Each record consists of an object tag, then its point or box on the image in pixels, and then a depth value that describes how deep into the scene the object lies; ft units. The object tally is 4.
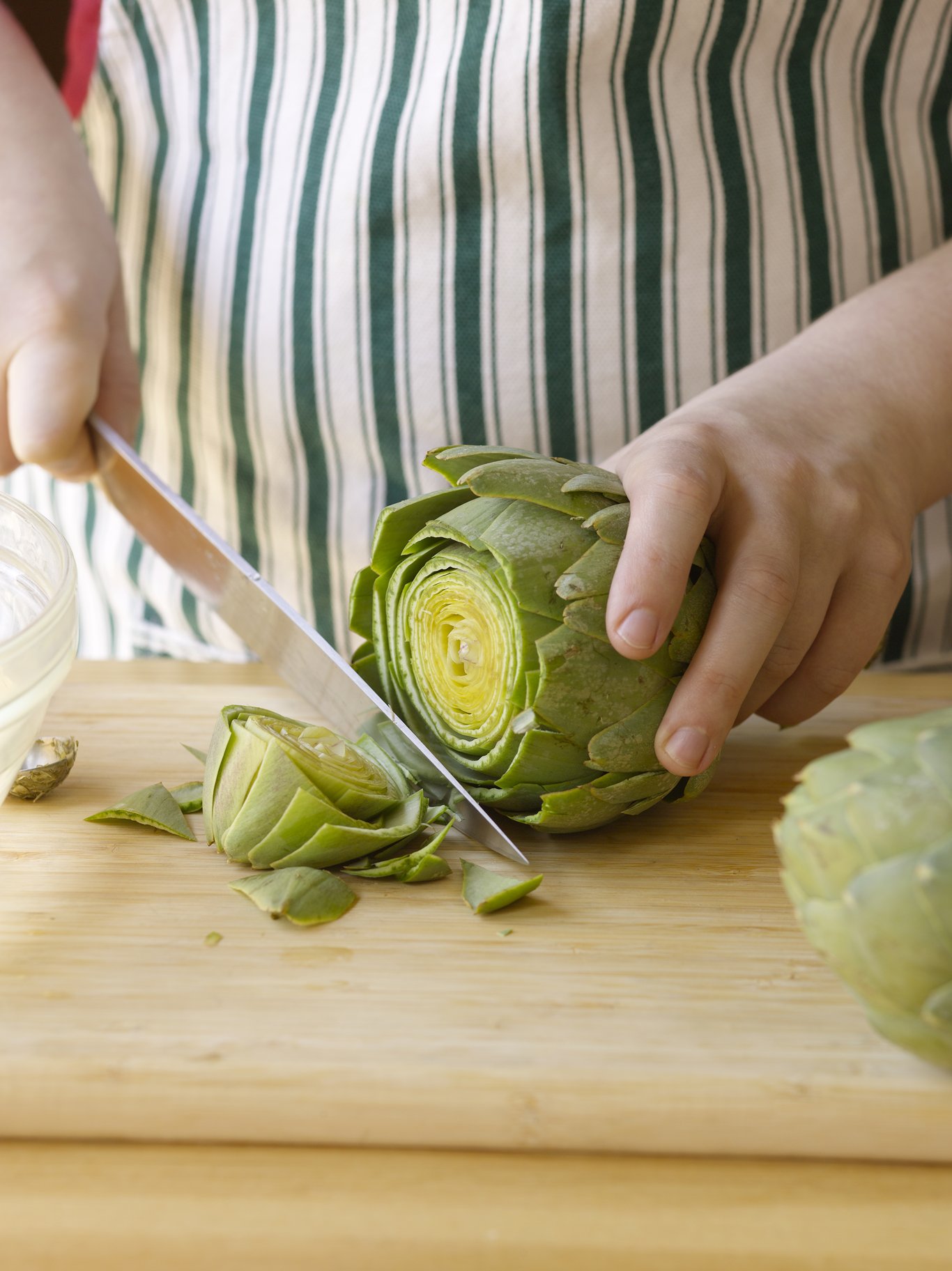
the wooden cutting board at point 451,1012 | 1.89
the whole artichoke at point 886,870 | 1.69
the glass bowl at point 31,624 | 2.33
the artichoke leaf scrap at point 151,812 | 2.74
